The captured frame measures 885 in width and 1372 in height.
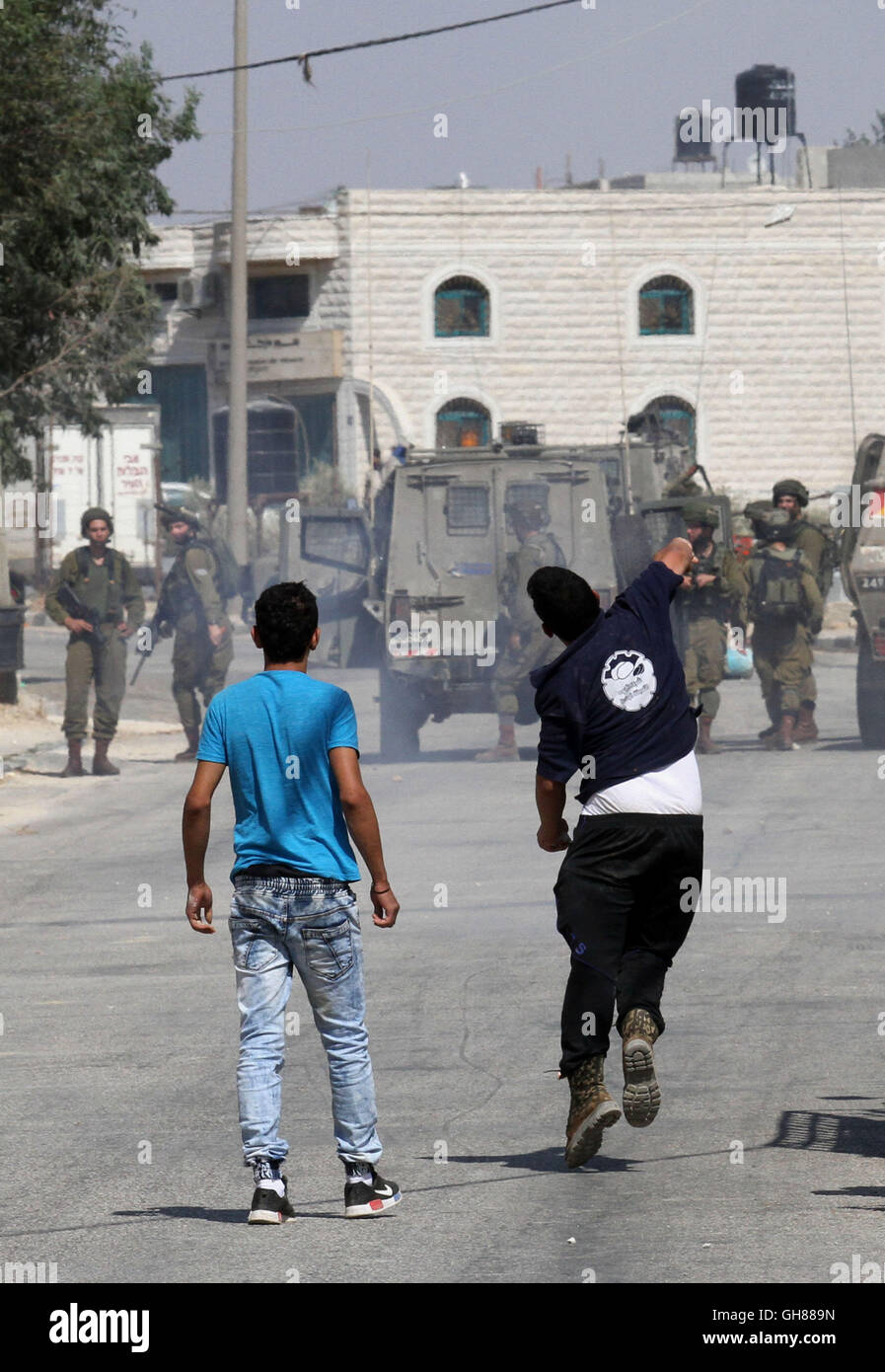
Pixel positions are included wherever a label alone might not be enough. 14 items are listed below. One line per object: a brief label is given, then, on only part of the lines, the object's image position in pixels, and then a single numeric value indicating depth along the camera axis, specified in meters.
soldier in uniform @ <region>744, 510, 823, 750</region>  18.05
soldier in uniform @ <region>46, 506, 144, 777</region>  17.25
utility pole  33.06
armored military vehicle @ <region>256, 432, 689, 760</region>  18.34
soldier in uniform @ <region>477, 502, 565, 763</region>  17.78
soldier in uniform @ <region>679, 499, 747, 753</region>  17.48
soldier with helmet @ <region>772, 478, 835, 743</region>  18.22
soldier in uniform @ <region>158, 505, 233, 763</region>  18.08
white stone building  50.03
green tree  16.20
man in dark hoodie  6.36
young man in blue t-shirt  5.77
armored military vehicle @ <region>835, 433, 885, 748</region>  17.48
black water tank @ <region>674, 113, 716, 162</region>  59.47
